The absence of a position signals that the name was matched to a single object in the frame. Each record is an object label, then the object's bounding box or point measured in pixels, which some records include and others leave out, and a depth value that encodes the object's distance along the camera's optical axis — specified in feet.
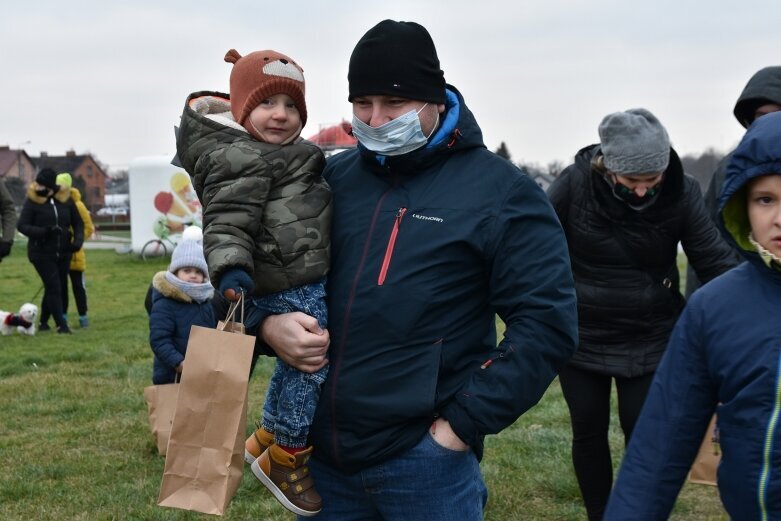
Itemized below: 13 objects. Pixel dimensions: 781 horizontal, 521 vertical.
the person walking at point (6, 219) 33.04
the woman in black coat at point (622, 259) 13.00
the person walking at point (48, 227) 36.24
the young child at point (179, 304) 19.29
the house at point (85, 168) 289.12
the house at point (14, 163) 267.68
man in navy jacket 7.86
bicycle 73.92
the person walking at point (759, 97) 13.28
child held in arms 8.19
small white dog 36.83
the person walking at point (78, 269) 38.50
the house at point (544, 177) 156.66
